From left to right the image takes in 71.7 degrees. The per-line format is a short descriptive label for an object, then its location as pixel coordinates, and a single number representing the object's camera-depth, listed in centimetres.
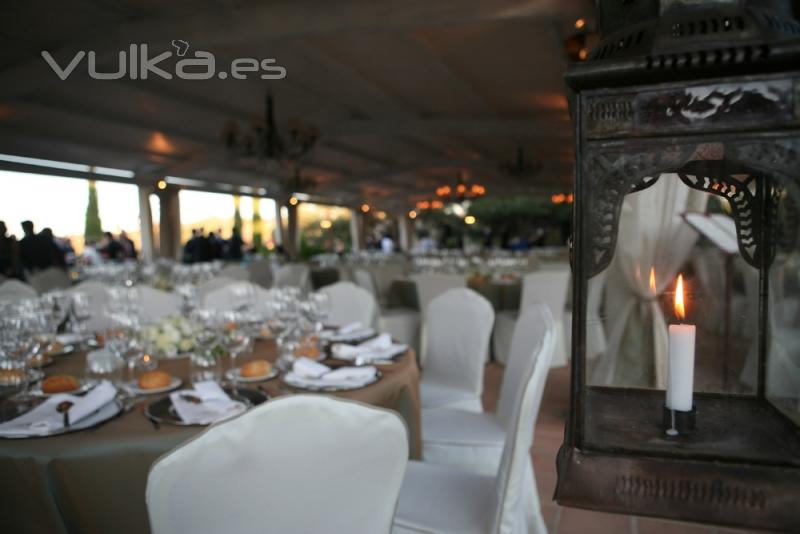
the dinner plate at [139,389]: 192
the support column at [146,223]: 1584
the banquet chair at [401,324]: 595
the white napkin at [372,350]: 238
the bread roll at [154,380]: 196
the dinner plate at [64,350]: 261
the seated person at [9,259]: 694
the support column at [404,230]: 3206
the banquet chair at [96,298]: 396
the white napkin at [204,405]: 163
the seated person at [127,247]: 1351
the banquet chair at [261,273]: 1020
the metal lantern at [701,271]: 48
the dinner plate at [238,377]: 207
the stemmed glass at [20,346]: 184
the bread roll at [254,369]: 212
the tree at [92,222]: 1772
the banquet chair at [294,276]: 744
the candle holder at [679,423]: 61
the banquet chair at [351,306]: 375
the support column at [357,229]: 2802
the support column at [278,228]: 2197
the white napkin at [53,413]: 154
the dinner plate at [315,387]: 192
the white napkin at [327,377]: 196
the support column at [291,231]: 2222
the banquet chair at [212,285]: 456
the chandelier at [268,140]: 758
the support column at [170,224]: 1642
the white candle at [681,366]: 60
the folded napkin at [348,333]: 282
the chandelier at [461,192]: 1502
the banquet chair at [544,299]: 528
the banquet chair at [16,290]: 423
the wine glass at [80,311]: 270
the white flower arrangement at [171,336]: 235
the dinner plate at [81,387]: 190
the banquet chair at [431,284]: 535
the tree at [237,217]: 2161
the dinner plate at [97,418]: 155
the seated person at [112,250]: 1284
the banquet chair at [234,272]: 730
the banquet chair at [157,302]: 410
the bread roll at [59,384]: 193
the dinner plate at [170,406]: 162
